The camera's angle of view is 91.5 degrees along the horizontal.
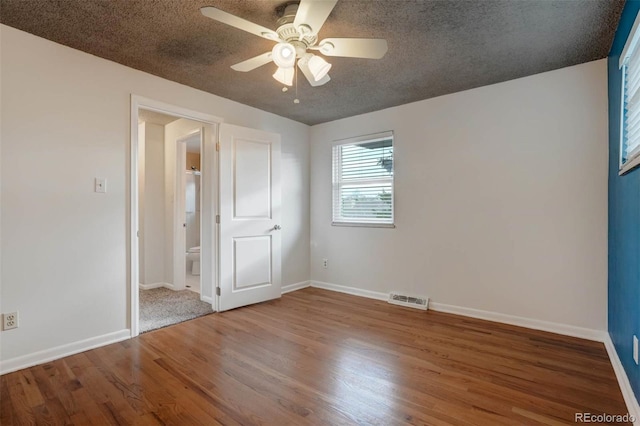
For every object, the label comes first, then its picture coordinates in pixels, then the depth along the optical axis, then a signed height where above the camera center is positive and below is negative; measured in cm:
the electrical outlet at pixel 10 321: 214 -76
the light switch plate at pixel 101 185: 258 +22
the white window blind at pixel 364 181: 393 +41
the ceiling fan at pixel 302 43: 163 +103
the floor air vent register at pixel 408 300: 354 -105
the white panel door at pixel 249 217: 350 -7
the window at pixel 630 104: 169 +65
